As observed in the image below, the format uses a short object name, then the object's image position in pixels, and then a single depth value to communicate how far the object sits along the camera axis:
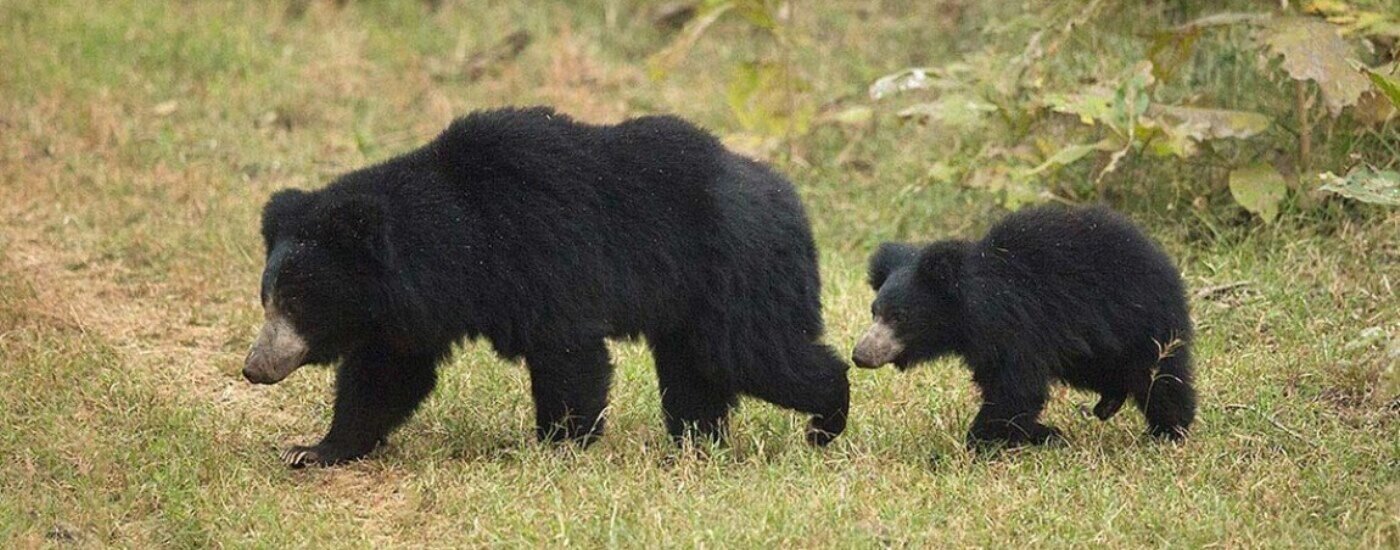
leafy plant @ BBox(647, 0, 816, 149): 18.42
